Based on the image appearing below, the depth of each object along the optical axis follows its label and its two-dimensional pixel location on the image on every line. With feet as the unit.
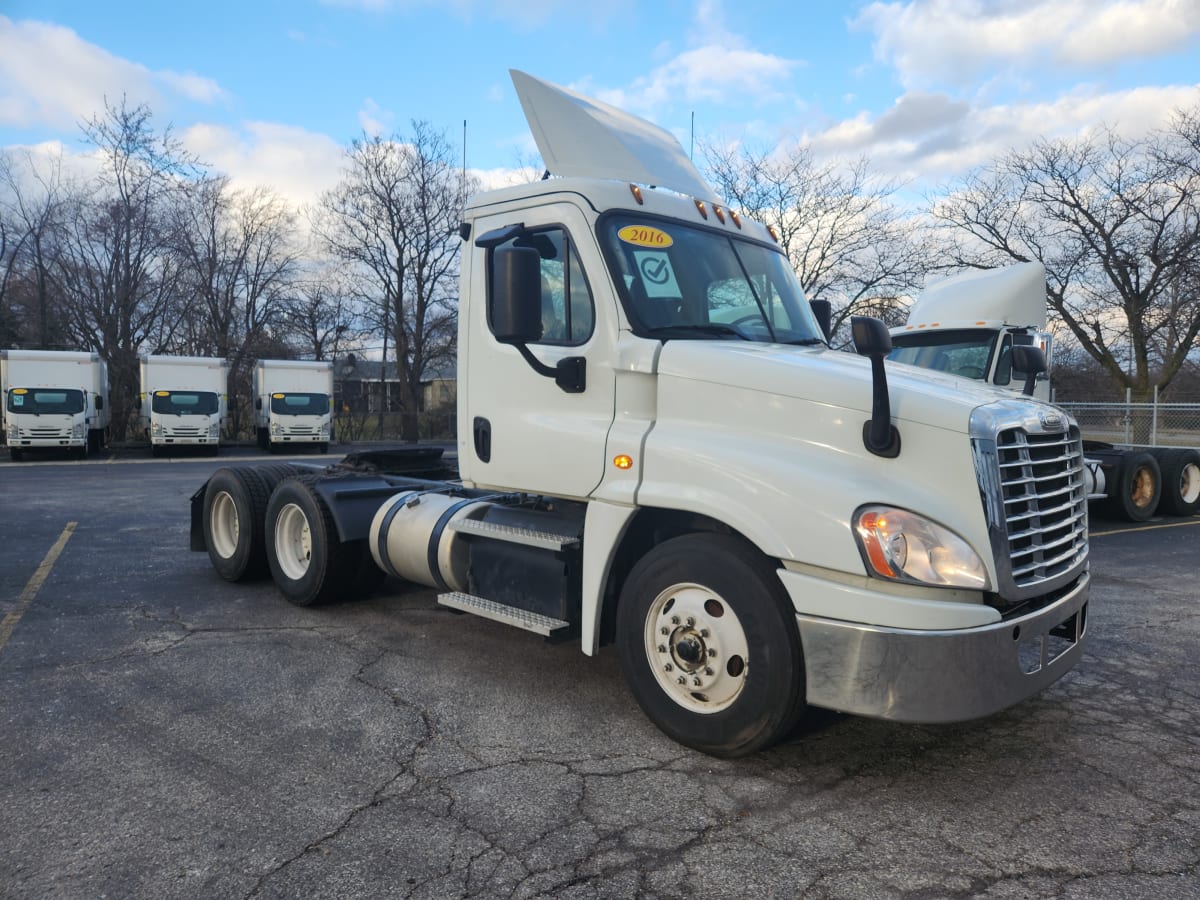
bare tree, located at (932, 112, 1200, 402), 92.43
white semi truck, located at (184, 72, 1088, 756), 10.96
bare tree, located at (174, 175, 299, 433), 119.24
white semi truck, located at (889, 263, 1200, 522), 35.42
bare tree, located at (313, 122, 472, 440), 117.91
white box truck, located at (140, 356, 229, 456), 83.41
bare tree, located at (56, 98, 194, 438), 110.42
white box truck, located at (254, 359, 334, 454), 89.86
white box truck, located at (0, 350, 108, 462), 77.46
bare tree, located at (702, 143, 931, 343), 84.53
